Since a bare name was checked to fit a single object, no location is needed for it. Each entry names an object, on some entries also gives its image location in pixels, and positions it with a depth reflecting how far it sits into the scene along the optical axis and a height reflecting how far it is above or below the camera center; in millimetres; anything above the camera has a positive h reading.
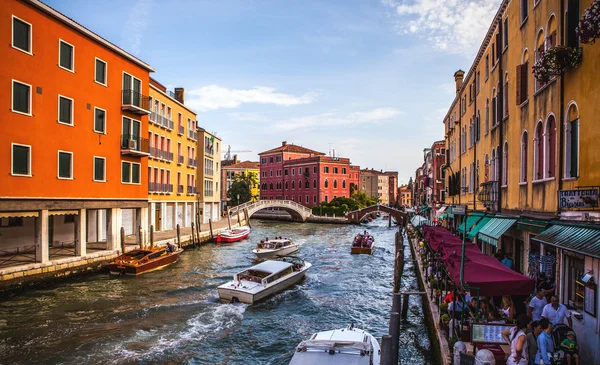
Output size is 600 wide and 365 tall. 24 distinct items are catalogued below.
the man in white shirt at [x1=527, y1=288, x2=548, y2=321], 9000 -2549
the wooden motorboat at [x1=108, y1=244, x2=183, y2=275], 22719 -4391
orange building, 19031 +2639
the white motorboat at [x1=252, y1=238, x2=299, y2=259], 31141 -4922
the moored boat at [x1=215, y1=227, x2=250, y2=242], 40062 -4965
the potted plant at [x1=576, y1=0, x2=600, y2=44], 7261 +2785
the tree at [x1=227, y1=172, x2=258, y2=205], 83125 -1800
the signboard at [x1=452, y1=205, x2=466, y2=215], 12359 -738
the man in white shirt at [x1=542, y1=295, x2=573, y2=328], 8305 -2465
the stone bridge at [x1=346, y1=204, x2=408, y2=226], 67000 -4884
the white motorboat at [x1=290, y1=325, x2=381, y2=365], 9484 -3847
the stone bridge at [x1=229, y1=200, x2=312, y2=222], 57484 -3542
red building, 78188 +1446
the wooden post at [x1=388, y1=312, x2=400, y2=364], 8735 -3131
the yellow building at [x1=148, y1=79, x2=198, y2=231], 36812 +1946
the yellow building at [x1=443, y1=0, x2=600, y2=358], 8594 +1012
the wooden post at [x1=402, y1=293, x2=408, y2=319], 16433 -4695
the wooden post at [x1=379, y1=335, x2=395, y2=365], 8008 -3101
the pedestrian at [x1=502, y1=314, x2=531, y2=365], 7098 -2646
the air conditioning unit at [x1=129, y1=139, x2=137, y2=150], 26547 +2328
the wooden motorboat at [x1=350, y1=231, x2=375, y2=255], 34344 -5002
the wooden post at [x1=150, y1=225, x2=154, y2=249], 27844 -3769
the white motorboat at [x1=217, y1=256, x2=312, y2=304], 18344 -4548
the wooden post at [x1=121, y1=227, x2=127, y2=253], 25391 -3524
